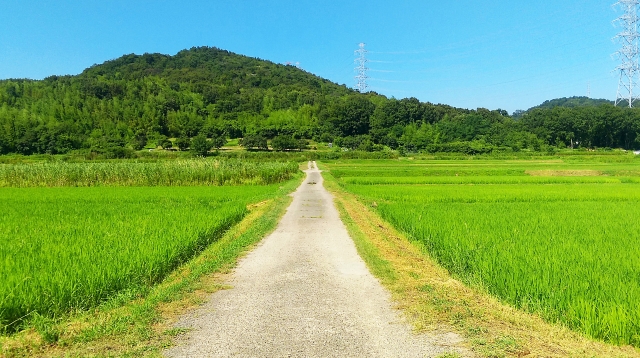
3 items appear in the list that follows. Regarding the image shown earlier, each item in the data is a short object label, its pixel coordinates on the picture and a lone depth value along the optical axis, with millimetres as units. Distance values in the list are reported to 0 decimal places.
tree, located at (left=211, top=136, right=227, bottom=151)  83938
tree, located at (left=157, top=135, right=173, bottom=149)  85688
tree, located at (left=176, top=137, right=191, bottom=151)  84562
